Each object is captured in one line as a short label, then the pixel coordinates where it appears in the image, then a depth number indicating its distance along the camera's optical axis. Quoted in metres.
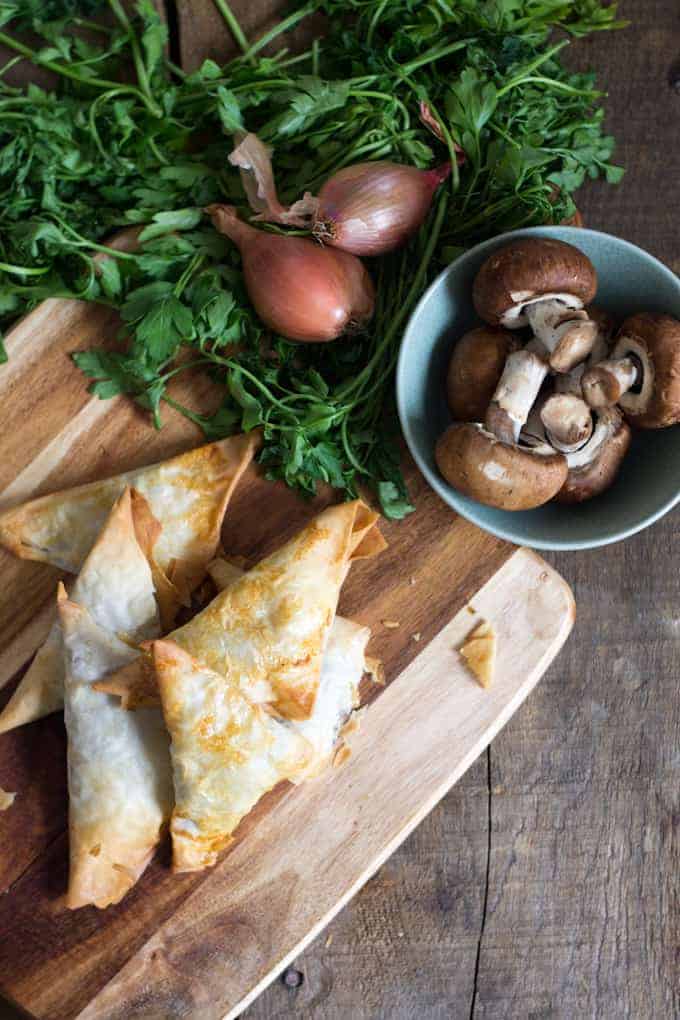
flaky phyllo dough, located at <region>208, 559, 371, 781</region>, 1.03
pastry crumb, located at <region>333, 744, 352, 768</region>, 1.05
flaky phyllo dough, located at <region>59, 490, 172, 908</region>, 1.02
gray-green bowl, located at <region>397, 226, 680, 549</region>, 1.03
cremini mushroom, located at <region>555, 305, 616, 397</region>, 1.02
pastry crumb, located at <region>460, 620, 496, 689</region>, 1.06
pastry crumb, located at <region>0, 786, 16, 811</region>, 1.04
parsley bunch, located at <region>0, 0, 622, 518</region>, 1.04
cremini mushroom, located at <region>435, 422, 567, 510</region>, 1.00
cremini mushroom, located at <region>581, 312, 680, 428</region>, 1.00
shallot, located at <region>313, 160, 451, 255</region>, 1.03
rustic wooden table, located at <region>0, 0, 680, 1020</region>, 1.12
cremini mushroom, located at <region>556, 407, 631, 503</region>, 1.03
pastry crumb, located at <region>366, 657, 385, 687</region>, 1.06
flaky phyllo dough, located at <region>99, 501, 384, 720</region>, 1.01
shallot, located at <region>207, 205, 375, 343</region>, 1.03
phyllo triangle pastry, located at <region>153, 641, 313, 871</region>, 1.00
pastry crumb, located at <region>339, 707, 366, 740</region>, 1.05
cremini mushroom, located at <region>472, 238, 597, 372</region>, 1.00
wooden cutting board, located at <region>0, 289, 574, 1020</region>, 1.04
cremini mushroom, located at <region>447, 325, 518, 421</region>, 1.03
